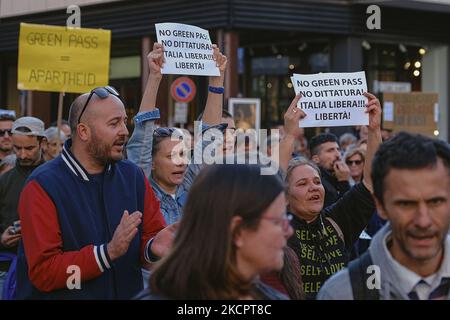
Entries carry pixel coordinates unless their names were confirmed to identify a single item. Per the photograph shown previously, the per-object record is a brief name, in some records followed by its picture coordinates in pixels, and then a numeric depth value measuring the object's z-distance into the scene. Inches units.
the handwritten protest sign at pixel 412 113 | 505.4
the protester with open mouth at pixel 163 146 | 214.4
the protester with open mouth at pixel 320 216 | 188.1
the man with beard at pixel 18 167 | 258.3
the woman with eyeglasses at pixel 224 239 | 105.0
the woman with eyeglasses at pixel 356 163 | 365.4
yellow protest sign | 360.2
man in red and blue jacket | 157.9
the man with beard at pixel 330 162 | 313.9
